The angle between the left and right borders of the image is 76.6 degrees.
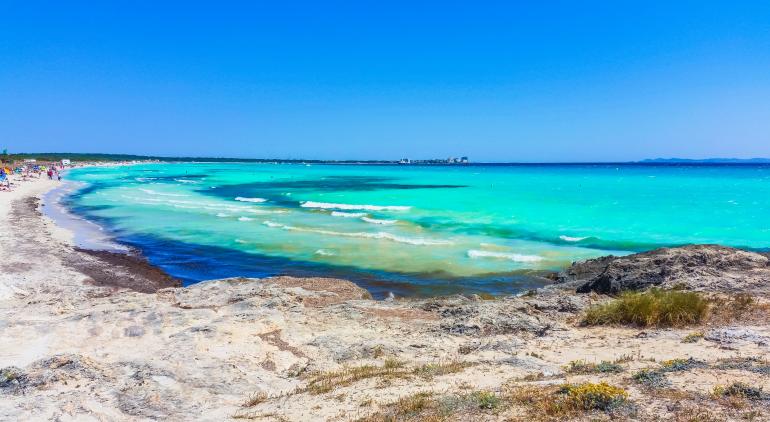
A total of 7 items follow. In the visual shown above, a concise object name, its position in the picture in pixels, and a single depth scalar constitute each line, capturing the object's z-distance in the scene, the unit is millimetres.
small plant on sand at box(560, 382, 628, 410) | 6266
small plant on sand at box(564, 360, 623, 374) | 7793
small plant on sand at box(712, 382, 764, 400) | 6203
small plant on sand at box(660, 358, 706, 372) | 7486
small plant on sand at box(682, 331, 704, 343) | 9250
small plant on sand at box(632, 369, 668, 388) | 6918
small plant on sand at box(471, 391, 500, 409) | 6590
